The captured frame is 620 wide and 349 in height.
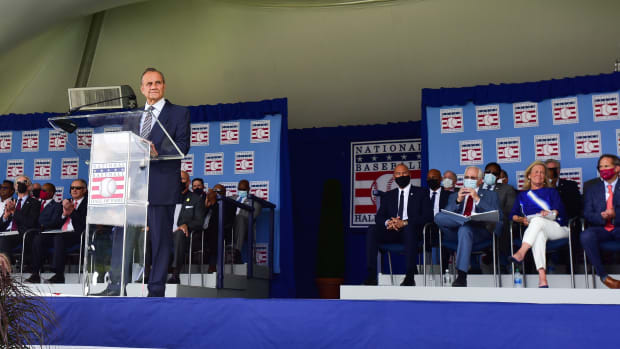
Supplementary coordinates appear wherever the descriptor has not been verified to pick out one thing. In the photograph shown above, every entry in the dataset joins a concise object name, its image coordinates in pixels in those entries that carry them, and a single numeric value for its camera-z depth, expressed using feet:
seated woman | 14.49
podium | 9.84
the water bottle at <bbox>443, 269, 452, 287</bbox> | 17.10
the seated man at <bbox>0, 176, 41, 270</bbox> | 20.53
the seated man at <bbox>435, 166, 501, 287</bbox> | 15.37
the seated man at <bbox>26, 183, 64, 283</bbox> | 19.86
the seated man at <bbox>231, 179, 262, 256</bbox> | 21.01
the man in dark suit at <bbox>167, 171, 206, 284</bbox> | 18.80
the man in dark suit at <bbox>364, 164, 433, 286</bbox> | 16.78
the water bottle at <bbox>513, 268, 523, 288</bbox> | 15.57
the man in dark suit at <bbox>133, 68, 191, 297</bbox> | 10.49
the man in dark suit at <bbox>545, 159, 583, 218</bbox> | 17.62
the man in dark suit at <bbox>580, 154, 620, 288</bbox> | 14.30
